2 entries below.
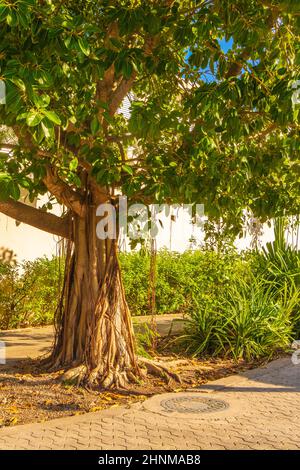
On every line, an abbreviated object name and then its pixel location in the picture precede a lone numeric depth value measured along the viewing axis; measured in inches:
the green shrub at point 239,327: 382.0
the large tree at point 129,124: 210.2
